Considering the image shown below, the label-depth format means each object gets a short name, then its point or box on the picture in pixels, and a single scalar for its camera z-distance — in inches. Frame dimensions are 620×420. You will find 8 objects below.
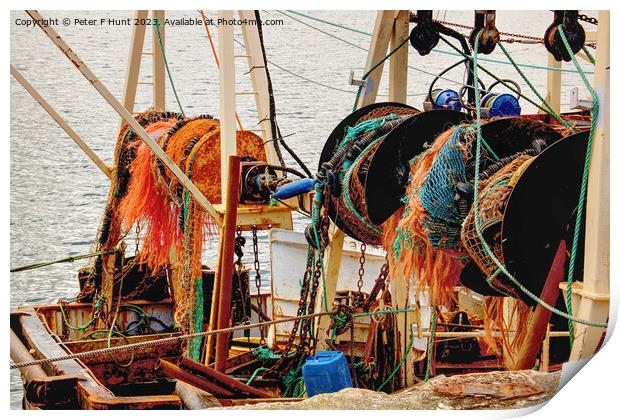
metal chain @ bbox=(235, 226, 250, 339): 874.1
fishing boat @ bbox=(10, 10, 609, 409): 550.9
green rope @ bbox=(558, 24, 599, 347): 535.2
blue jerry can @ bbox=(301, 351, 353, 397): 658.8
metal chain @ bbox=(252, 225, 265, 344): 860.6
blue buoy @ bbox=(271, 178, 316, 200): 754.3
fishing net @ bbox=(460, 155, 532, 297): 549.0
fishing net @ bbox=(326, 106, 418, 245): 682.8
